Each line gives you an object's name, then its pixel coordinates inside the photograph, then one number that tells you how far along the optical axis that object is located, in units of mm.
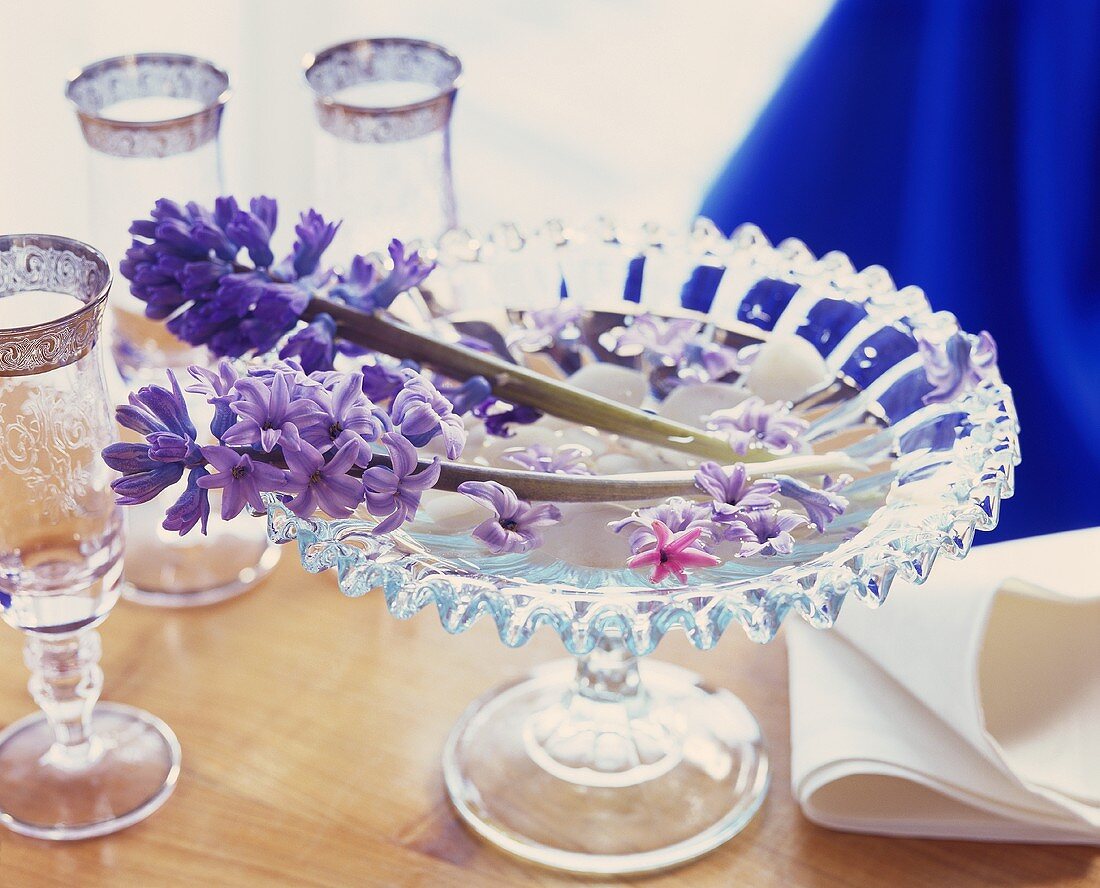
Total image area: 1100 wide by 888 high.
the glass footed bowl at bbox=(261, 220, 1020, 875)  544
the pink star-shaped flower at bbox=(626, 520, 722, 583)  560
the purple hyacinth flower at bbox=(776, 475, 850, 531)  594
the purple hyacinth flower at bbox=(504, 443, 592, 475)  651
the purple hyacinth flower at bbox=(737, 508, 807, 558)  578
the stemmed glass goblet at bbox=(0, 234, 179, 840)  604
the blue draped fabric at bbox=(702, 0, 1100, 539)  1339
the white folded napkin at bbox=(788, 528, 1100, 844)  674
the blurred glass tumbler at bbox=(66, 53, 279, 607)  831
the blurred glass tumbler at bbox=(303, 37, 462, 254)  855
